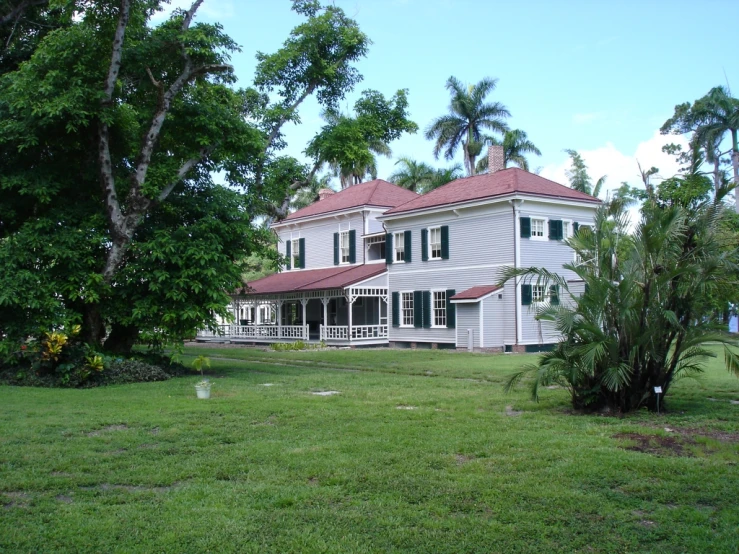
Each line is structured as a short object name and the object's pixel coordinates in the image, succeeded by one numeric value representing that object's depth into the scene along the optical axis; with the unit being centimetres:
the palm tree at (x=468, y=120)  4500
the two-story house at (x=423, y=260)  2556
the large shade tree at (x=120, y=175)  1429
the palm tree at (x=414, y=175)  4750
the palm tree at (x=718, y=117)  4238
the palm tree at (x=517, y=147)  4462
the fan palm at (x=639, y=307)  945
